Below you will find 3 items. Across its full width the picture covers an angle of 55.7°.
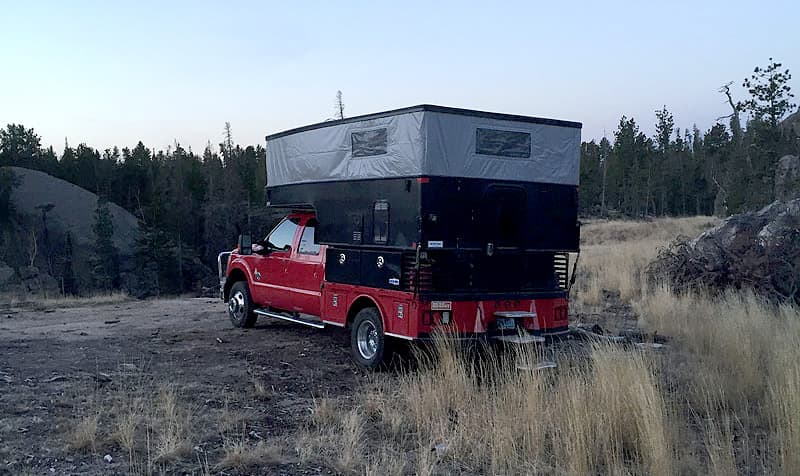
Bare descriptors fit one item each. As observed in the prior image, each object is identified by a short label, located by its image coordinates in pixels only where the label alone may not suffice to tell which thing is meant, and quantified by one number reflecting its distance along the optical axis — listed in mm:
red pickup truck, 8930
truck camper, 8859
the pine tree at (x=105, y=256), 44031
